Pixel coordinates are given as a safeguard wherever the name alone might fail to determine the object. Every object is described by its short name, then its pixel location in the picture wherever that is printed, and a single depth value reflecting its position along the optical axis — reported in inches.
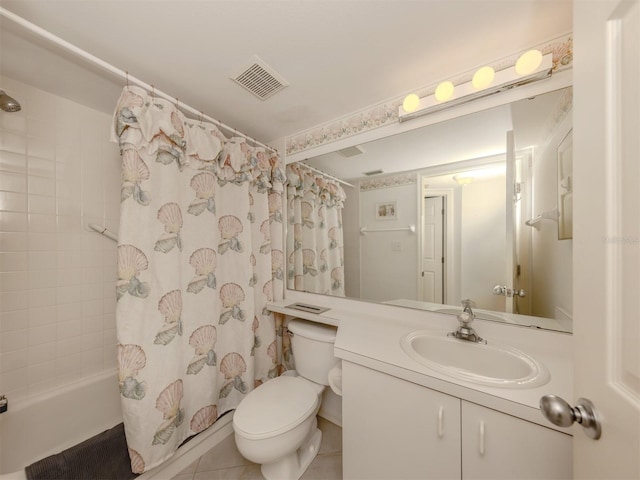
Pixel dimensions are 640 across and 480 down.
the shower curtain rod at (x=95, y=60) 32.1
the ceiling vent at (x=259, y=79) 44.8
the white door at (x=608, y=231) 14.0
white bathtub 46.3
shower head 41.9
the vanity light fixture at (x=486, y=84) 37.2
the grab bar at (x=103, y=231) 58.7
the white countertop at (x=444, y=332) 26.5
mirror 39.2
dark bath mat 37.9
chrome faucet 39.1
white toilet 41.3
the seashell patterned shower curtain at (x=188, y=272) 42.9
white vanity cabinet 25.1
